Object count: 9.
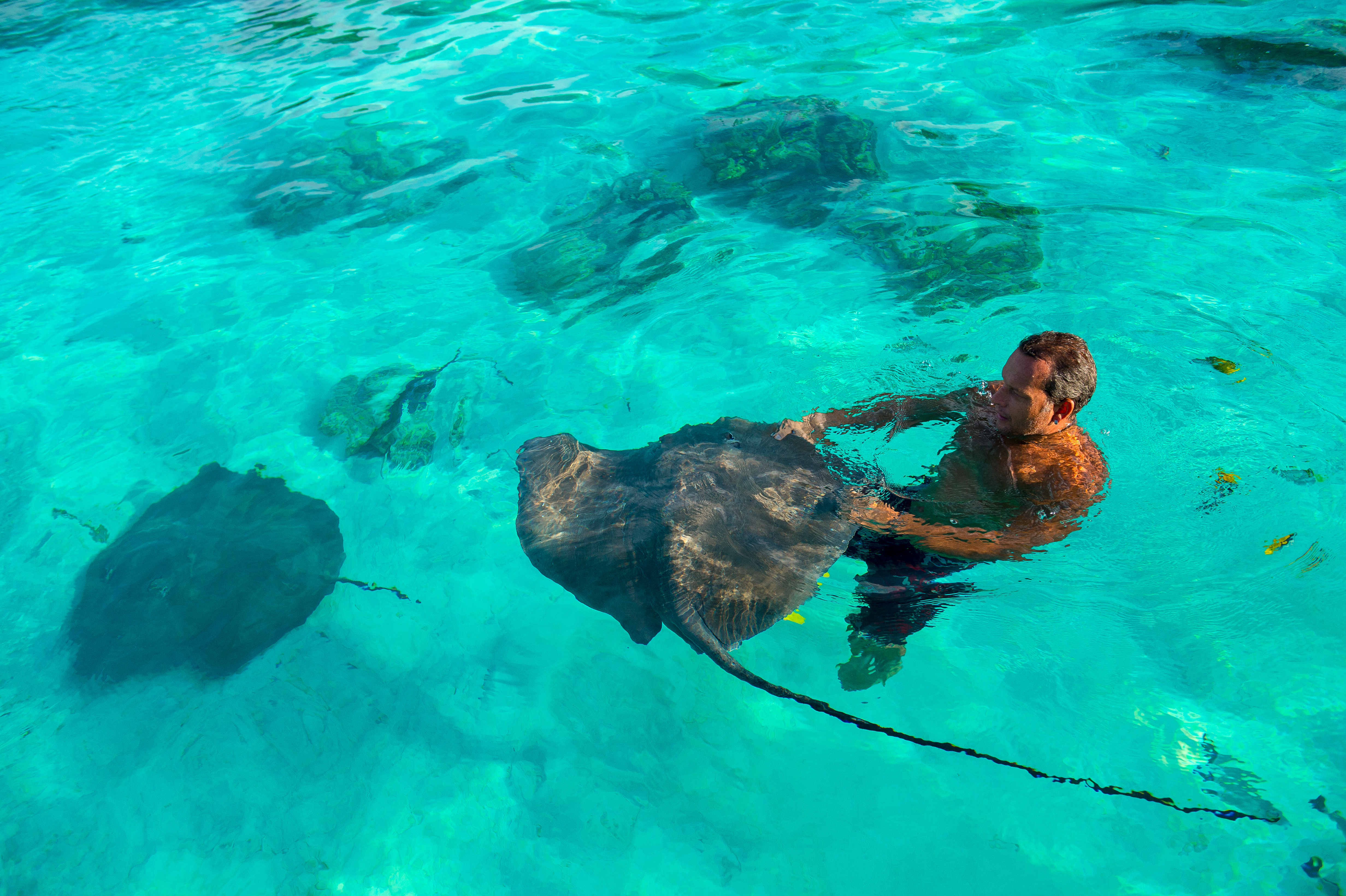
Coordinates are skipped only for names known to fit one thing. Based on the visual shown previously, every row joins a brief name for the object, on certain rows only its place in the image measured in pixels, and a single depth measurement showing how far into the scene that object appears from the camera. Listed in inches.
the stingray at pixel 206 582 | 185.8
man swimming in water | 128.3
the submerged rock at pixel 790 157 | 309.9
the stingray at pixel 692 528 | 131.0
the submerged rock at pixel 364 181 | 350.0
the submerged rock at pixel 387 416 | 233.8
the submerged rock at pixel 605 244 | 285.0
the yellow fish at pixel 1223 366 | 207.3
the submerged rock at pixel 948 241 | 252.8
